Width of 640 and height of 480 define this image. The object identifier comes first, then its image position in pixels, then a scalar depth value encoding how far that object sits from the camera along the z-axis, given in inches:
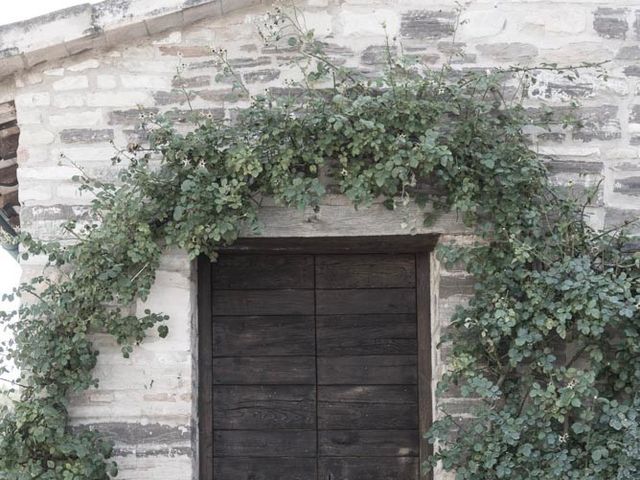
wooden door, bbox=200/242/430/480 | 221.9
